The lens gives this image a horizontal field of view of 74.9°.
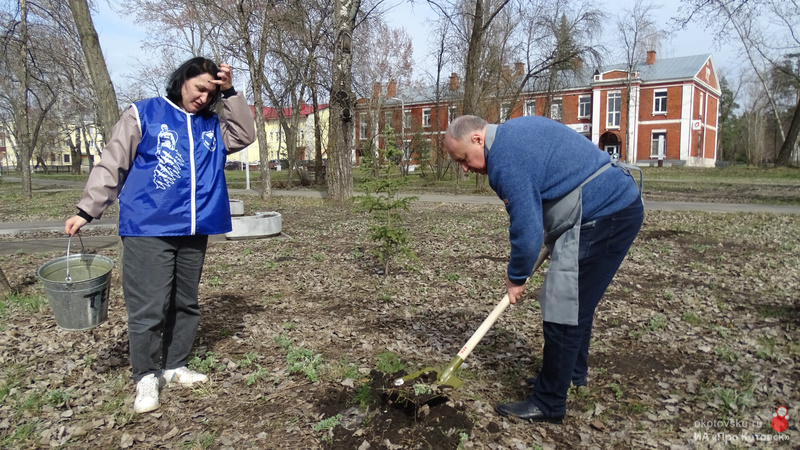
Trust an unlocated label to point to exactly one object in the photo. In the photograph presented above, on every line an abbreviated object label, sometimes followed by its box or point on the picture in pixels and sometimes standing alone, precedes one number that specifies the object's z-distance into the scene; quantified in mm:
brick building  42969
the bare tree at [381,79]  28734
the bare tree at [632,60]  37594
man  2572
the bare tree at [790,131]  25827
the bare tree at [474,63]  16531
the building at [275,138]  56312
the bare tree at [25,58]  15984
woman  2883
